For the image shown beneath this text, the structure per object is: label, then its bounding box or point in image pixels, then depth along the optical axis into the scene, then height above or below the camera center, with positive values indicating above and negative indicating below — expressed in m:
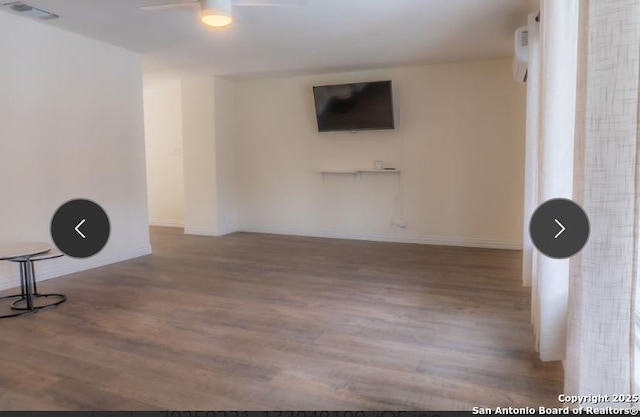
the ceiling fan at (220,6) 2.78 +1.15
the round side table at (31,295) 3.16 -0.96
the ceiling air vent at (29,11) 3.50 +1.50
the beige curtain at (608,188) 1.08 -0.06
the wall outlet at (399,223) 5.99 -0.77
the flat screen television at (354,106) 5.68 +0.93
